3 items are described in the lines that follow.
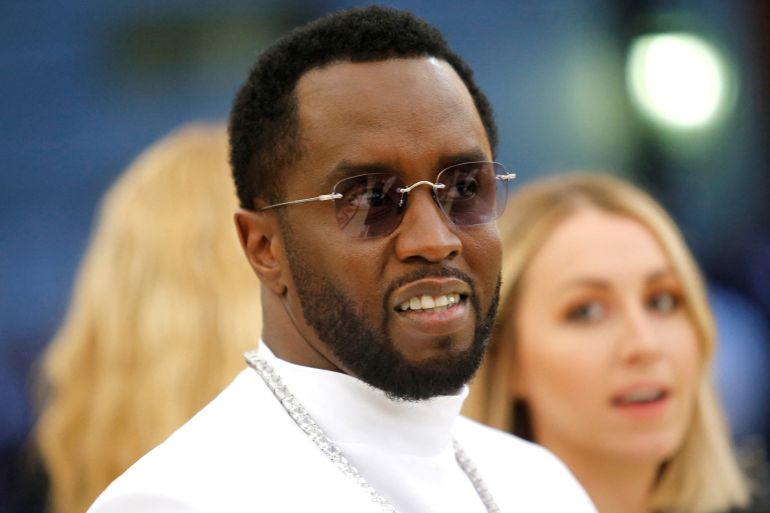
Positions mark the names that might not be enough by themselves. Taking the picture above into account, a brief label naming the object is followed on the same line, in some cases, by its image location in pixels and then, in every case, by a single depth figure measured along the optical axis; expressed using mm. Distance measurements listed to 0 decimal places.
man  4457
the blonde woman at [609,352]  7660
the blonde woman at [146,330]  7414
